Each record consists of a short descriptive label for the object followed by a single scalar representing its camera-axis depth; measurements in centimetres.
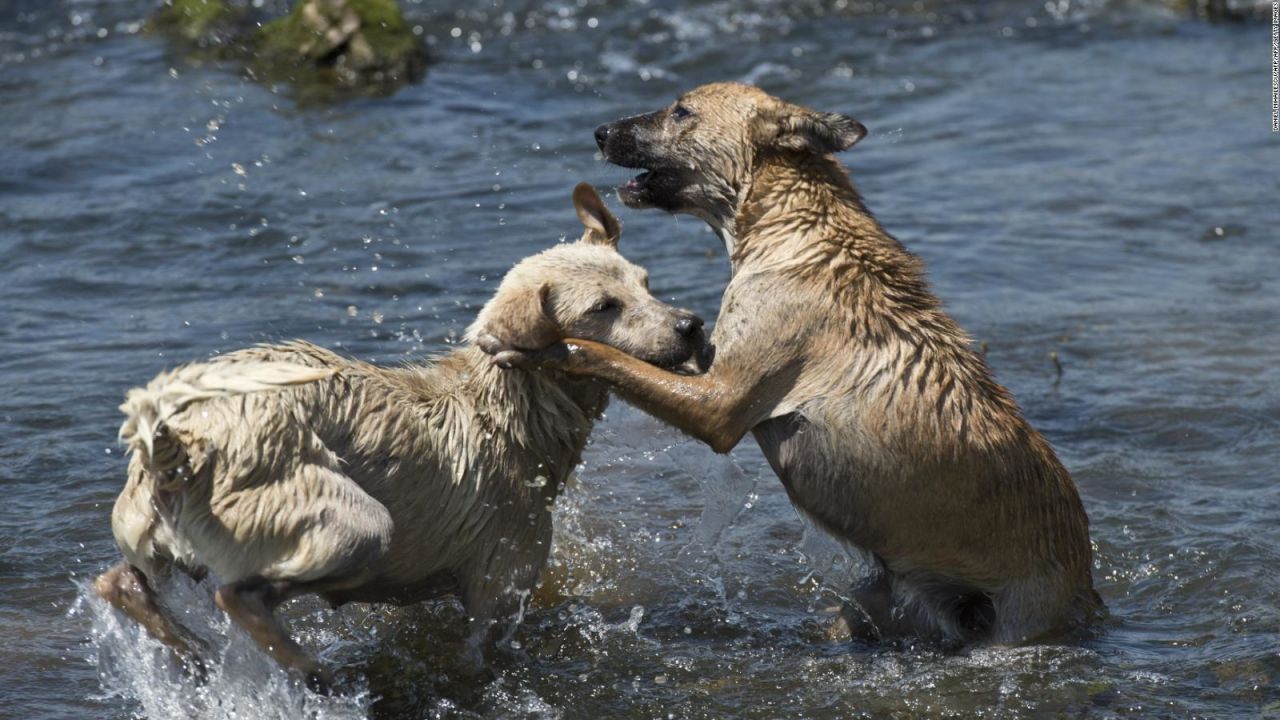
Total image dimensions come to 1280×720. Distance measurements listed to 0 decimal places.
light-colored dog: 1085
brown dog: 1275
